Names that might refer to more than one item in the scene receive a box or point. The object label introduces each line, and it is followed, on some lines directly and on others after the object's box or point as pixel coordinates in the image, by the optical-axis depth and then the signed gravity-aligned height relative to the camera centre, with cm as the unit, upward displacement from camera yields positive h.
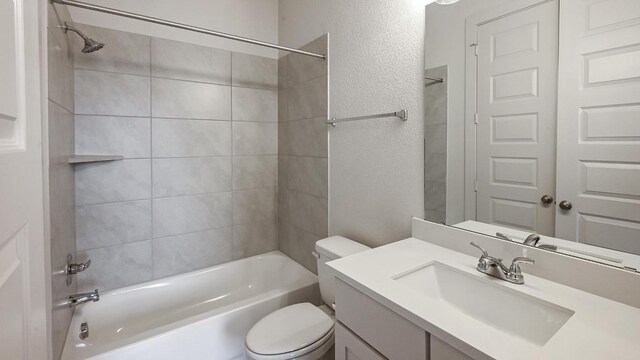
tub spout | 146 -63
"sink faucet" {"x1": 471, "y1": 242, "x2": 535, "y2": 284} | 94 -32
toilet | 129 -76
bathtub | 139 -82
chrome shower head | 145 +64
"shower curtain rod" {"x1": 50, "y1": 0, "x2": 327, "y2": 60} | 125 +74
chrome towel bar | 142 +29
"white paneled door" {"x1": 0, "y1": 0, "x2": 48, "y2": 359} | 45 -3
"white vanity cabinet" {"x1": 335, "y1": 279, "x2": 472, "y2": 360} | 75 -47
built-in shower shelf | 157 +8
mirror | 82 +17
